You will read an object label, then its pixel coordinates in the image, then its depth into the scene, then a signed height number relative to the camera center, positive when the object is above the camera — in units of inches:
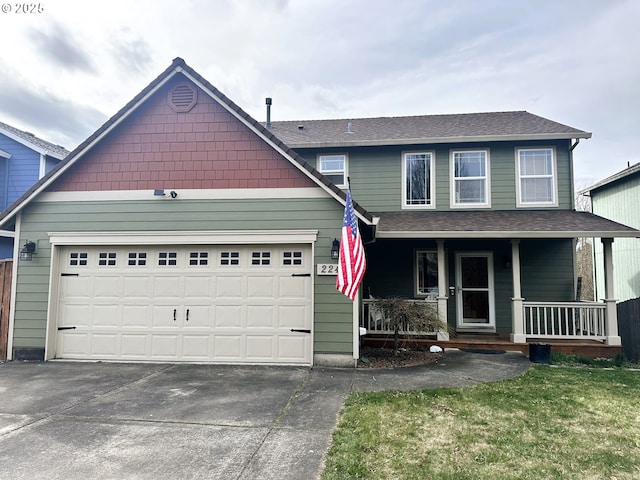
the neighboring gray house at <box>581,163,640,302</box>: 483.5 +79.2
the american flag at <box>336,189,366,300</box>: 247.4 +10.6
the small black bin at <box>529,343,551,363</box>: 310.2 -61.6
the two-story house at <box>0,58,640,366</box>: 293.7 +23.6
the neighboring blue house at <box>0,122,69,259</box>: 520.7 +148.3
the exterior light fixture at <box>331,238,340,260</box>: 287.2 +18.2
